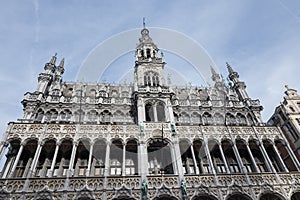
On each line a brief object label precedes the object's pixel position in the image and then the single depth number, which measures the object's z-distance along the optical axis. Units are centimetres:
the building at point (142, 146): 1647
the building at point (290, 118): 2311
